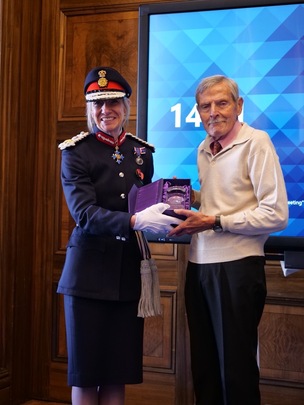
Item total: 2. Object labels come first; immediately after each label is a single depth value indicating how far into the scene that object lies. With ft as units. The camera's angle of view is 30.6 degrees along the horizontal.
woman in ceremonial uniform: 5.79
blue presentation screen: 7.05
